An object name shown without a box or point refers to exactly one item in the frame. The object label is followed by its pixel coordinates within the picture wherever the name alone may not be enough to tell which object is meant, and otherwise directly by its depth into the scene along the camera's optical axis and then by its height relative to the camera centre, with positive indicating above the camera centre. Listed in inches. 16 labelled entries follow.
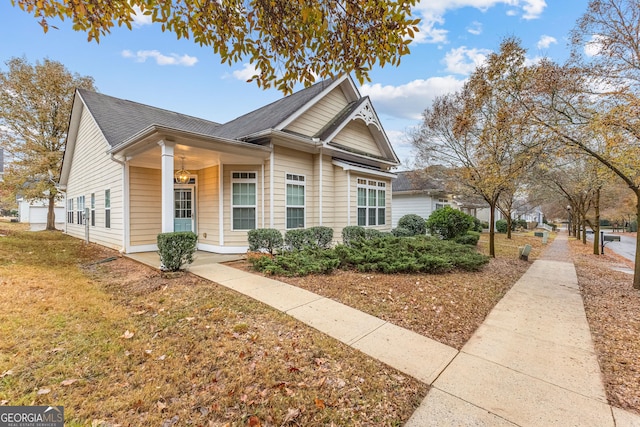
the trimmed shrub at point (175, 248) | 249.9 -34.4
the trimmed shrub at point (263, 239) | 319.3 -32.9
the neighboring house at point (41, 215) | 1027.1 -14.2
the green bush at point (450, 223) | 520.4 -23.0
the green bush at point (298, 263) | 255.4 -51.3
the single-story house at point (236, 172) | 340.8 +57.8
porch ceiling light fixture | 354.3 +47.7
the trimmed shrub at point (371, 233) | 422.6 -35.5
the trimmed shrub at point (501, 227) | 1165.3 -68.0
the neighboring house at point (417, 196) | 764.6 +47.0
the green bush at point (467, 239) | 503.1 -51.9
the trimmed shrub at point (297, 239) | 345.4 -35.6
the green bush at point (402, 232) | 533.6 -41.1
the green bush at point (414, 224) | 572.7 -27.7
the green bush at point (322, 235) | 376.8 -34.4
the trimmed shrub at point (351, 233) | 408.2 -33.1
